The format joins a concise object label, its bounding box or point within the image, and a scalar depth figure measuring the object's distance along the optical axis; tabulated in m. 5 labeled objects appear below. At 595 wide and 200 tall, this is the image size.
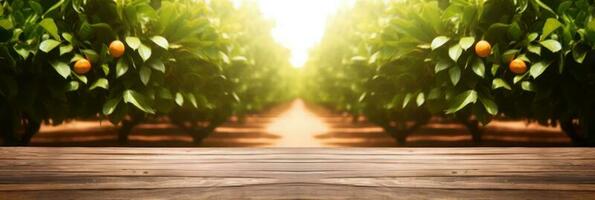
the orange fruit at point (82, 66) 4.10
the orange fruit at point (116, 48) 4.21
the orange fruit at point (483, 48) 4.18
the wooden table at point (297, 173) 2.83
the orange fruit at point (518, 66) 4.11
